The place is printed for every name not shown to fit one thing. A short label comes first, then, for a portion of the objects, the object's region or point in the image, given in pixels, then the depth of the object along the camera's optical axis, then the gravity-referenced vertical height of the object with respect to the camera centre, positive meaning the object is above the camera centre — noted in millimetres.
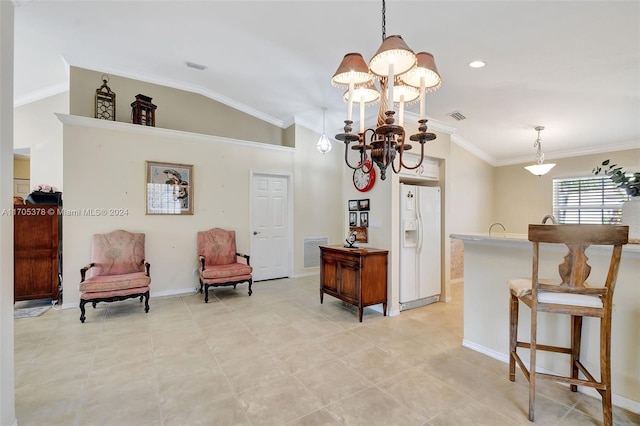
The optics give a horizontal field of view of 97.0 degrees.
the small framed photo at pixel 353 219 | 4250 -126
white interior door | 5488 -329
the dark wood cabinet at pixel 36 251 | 3904 -610
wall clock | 3961 +442
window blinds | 4934 +236
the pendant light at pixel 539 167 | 4477 +723
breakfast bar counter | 1937 -807
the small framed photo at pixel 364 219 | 4074 -121
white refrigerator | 3869 -482
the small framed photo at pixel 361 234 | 4086 -338
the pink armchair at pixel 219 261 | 4250 -876
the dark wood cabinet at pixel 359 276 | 3502 -841
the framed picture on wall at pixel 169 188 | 4512 +340
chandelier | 1694 +927
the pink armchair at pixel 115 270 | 3482 -880
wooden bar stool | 1665 -497
